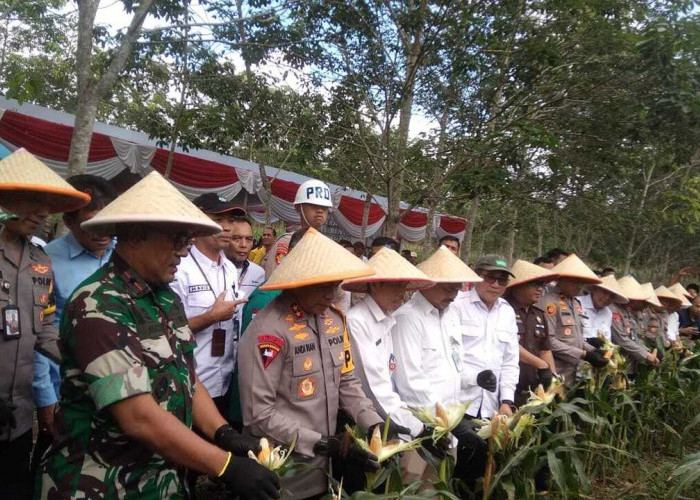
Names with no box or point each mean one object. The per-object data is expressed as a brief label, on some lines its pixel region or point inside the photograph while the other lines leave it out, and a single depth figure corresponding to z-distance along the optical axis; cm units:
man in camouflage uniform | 126
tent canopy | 655
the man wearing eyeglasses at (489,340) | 306
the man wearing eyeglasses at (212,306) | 241
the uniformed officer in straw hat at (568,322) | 380
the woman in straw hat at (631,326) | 486
